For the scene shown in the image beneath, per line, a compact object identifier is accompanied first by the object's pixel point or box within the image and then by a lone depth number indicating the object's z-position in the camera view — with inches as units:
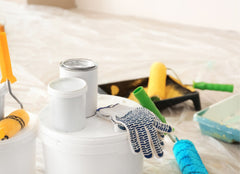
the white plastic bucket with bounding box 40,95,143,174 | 32.5
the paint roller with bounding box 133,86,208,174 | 37.6
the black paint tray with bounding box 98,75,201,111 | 56.3
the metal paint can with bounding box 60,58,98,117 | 34.6
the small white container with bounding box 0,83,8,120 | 32.6
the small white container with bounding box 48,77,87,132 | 31.8
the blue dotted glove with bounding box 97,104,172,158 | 33.5
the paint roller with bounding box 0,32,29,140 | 31.6
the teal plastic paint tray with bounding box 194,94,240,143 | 46.7
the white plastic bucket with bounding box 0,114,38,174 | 32.1
